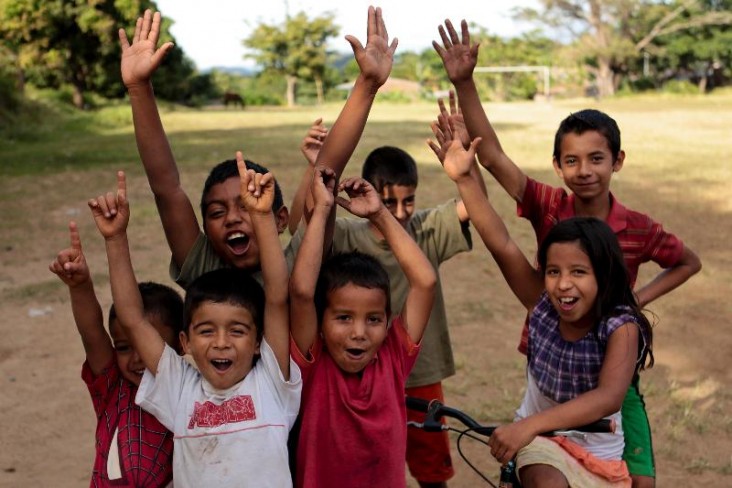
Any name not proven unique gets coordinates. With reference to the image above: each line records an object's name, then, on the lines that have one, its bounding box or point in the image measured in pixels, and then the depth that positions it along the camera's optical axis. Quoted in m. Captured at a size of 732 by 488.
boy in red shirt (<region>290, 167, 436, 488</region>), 2.35
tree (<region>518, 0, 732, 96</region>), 48.94
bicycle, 2.28
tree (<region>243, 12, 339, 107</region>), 56.22
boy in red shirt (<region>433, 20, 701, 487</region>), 3.10
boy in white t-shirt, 2.26
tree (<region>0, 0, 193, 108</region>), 27.80
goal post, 49.38
